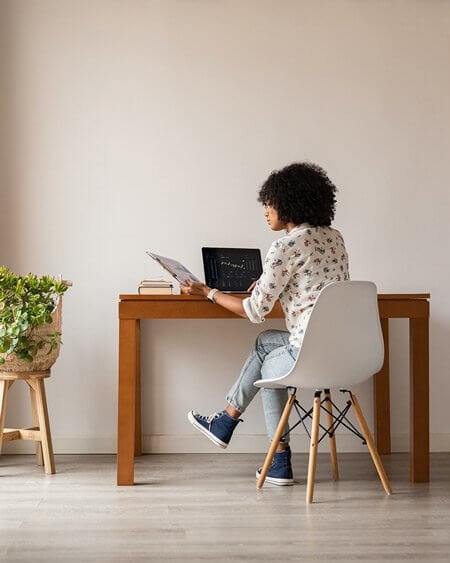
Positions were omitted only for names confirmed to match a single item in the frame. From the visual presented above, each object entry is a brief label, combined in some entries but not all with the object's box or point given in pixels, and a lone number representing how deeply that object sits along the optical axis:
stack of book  3.35
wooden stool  3.34
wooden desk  3.08
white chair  2.79
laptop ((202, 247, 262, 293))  3.49
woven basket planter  3.33
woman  2.96
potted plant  3.26
